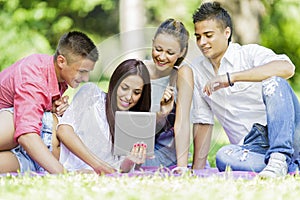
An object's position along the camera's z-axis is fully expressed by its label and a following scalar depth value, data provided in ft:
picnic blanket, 14.42
